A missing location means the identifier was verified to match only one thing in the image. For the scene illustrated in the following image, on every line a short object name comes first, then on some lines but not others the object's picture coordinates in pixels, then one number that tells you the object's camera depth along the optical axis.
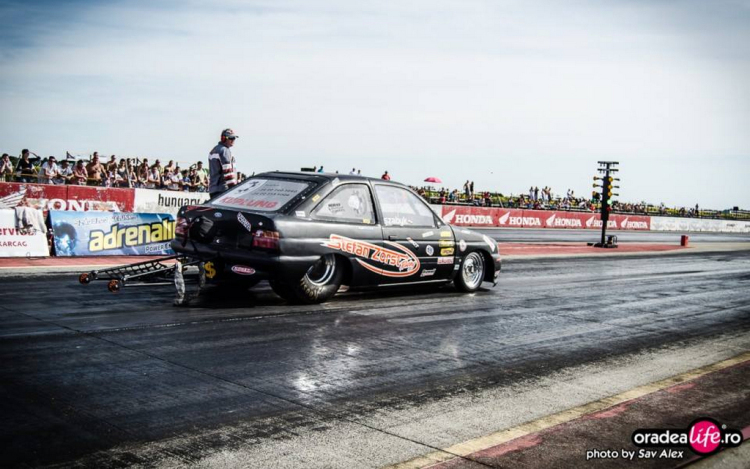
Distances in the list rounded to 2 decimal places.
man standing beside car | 11.20
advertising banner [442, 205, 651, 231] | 38.44
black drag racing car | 8.44
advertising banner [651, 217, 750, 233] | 61.48
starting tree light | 29.88
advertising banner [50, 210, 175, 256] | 13.33
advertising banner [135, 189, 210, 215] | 20.75
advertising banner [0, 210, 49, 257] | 12.79
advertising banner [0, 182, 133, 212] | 18.14
